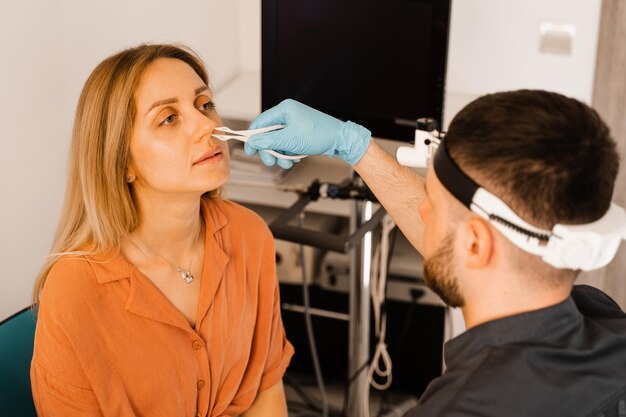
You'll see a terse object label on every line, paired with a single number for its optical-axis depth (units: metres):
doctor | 1.19
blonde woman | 1.64
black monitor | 2.26
